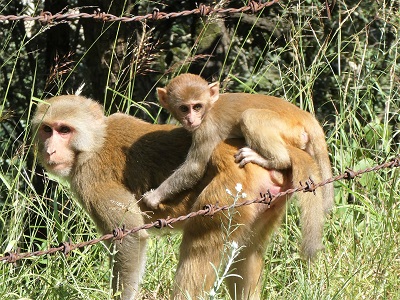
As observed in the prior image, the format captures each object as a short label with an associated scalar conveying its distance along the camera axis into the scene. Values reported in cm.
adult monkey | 1080
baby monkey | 981
